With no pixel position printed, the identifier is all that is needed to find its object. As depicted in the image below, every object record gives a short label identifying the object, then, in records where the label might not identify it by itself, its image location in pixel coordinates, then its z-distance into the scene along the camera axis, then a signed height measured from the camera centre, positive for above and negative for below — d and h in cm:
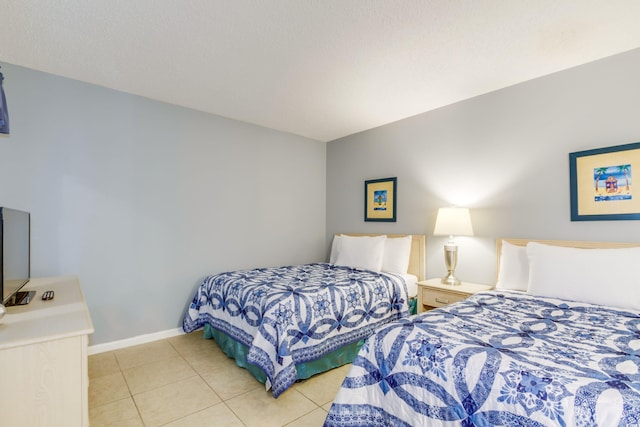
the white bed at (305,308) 217 -74
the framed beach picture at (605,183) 222 +30
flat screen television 158 -24
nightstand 270 -65
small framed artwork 381 +26
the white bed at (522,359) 102 -55
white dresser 118 -63
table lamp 292 -8
